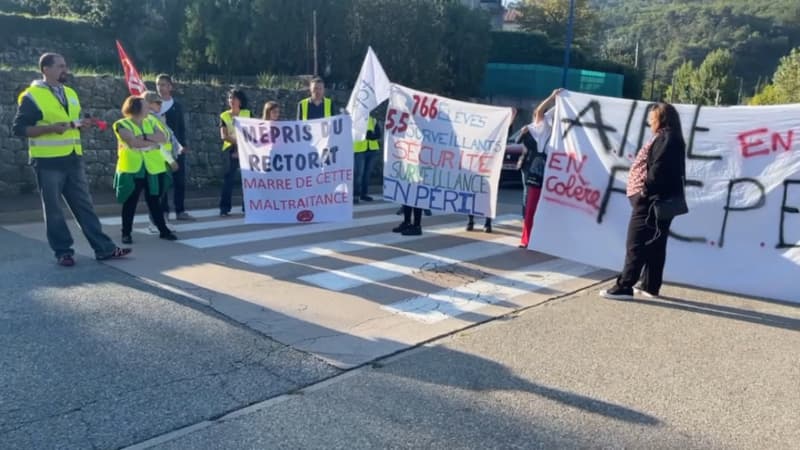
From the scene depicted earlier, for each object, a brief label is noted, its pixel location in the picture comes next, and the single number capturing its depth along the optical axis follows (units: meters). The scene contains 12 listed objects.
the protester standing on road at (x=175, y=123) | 9.57
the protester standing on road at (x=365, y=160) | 12.27
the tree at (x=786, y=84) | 33.72
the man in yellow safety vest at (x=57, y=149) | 6.52
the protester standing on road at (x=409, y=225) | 9.24
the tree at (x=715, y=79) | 56.28
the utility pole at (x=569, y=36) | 23.84
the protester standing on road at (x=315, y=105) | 10.23
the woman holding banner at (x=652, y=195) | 6.25
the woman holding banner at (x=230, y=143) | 9.95
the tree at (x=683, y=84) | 58.69
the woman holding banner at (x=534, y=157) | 8.27
